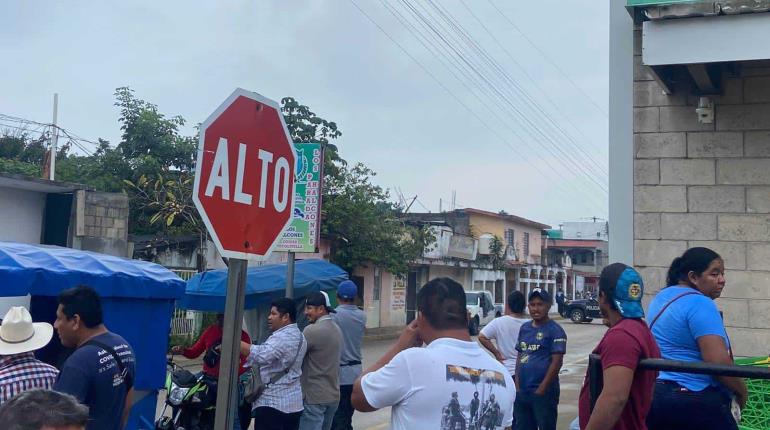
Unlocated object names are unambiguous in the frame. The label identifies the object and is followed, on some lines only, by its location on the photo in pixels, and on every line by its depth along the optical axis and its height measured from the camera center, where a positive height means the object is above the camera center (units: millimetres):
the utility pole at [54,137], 21453 +3855
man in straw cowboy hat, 3922 -498
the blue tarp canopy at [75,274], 6305 -74
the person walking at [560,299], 40972 -941
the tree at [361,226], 25109 +1692
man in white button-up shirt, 6121 -770
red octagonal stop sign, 3061 +404
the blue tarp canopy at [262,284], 8336 -127
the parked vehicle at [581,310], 38312 -1296
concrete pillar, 7145 +1432
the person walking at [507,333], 7812 -531
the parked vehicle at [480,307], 30248 -1041
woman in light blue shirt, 3873 -304
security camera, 6871 +1601
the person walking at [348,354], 7574 -776
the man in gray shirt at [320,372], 6574 -836
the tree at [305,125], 25078 +4915
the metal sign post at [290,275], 6873 -15
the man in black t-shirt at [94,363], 4109 -530
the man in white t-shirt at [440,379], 2881 -381
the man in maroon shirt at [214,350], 7395 -826
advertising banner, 7184 +695
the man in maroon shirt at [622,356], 3393 -316
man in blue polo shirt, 6961 -796
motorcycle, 7648 -1317
